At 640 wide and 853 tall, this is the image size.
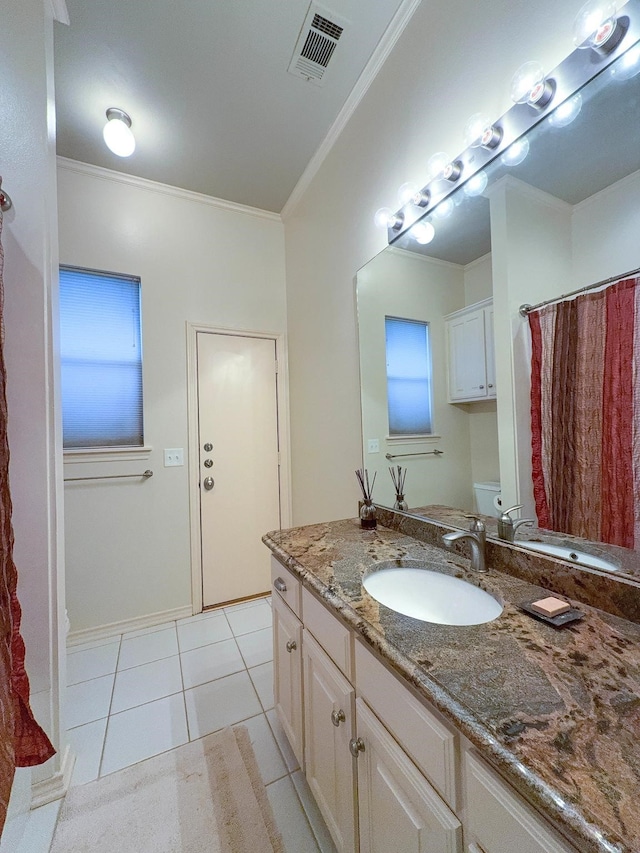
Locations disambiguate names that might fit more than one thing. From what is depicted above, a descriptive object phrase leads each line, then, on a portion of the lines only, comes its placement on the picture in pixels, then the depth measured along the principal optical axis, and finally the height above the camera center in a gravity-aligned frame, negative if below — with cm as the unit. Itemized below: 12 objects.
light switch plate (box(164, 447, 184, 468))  243 -15
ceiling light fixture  178 +155
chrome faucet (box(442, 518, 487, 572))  106 -34
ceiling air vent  148 +176
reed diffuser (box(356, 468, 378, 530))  153 -38
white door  255 -21
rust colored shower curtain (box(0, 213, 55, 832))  87 -67
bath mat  107 -125
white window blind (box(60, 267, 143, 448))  221 +51
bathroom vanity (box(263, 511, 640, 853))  43 -44
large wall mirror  83 +50
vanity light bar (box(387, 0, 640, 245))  81 +91
